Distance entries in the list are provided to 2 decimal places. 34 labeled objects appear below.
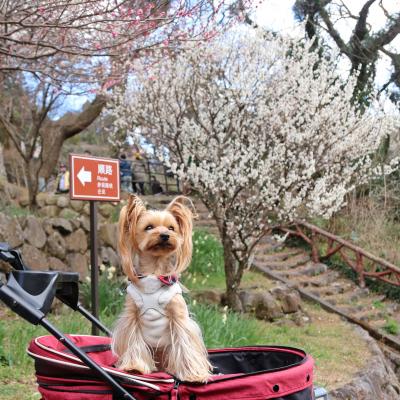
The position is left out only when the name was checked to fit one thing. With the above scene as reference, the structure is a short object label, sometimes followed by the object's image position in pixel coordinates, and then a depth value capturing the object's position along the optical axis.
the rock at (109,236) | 8.44
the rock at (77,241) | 8.04
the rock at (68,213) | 9.50
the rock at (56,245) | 7.80
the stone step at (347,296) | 9.68
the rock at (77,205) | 10.00
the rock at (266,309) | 7.99
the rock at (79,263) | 7.96
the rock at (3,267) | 6.73
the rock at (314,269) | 10.83
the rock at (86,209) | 9.90
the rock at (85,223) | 8.34
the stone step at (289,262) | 10.79
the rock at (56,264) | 7.73
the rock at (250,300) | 8.01
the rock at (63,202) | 10.16
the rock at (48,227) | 7.79
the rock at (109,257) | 8.30
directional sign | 4.26
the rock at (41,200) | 10.59
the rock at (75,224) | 8.20
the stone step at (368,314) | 9.14
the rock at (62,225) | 7.93
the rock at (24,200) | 11.47
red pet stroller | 2.28
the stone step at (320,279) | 10.21
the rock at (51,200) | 10.46
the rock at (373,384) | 5.42
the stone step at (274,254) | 11.28
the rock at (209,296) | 7.92
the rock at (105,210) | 10.22
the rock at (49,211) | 9.90
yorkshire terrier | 2.54
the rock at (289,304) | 8.35
